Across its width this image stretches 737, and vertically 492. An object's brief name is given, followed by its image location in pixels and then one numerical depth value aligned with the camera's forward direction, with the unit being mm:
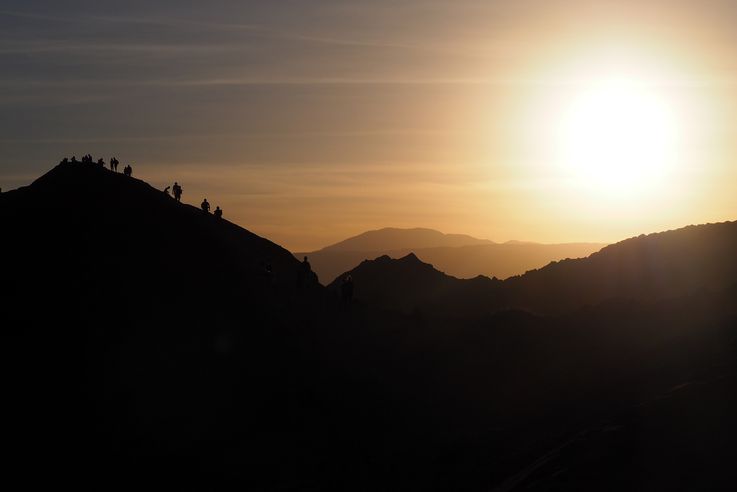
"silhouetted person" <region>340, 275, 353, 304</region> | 56156
